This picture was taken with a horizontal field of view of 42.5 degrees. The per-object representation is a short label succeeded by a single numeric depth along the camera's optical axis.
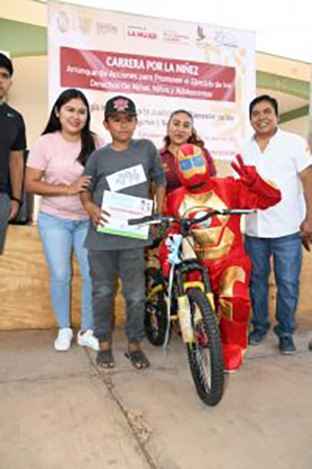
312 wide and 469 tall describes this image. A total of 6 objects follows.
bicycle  2.00
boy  2.50
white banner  3.65
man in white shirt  2.85
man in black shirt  2.67
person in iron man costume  2.35
